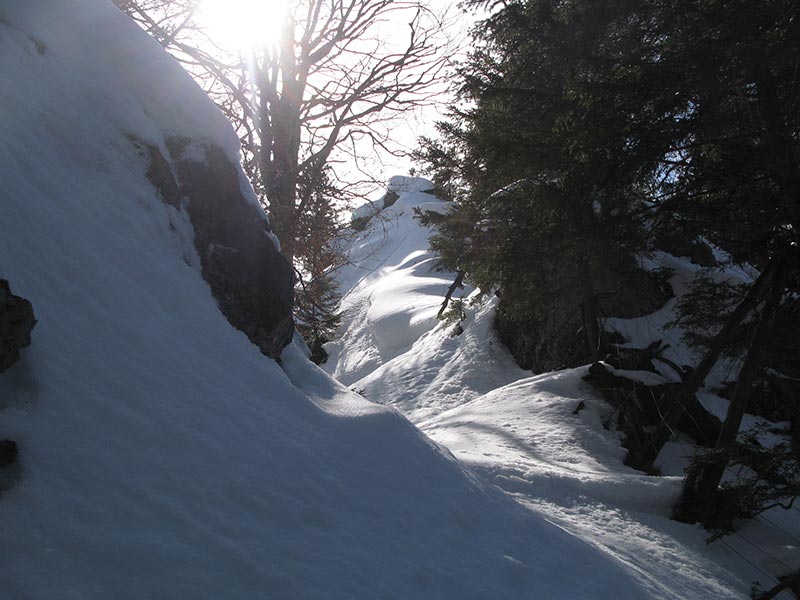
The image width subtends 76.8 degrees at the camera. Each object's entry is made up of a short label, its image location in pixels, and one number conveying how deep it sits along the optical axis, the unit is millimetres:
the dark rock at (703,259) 12594
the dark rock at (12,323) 1995
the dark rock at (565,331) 11883
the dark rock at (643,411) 8297
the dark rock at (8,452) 1856
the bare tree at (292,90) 9227
